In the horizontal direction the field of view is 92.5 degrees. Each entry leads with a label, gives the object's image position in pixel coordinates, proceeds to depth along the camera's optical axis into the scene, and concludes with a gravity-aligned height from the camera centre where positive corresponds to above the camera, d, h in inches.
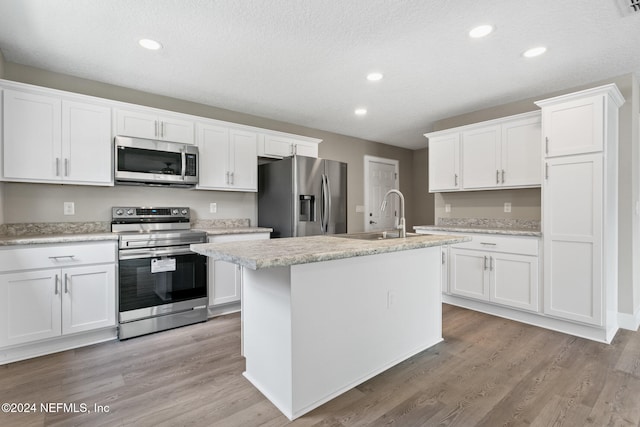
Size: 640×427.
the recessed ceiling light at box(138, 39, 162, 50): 91.4 +50.9
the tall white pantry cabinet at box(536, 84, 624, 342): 102.7 +2.0
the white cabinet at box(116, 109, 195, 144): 116.8 +34.8
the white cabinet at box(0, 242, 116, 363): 88.1 -25.2
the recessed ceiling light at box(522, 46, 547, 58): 95.3 +51.0
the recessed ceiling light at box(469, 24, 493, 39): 84.7 +51.0
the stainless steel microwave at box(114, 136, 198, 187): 113.5 +19.5
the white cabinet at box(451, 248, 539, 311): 118.7 -27.3
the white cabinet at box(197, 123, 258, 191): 135.9 +24.9
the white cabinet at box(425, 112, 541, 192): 129.6 +26.6
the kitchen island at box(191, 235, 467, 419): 64.9 -24.3
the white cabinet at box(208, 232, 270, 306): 127.4 -29.0
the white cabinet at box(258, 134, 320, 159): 153.8 +34.8
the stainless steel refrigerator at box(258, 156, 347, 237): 141.3 +7.5
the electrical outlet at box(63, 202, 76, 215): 113.5 +1.4
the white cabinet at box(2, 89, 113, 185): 96.8 +24.2
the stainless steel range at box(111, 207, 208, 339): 106.0 -23.1
